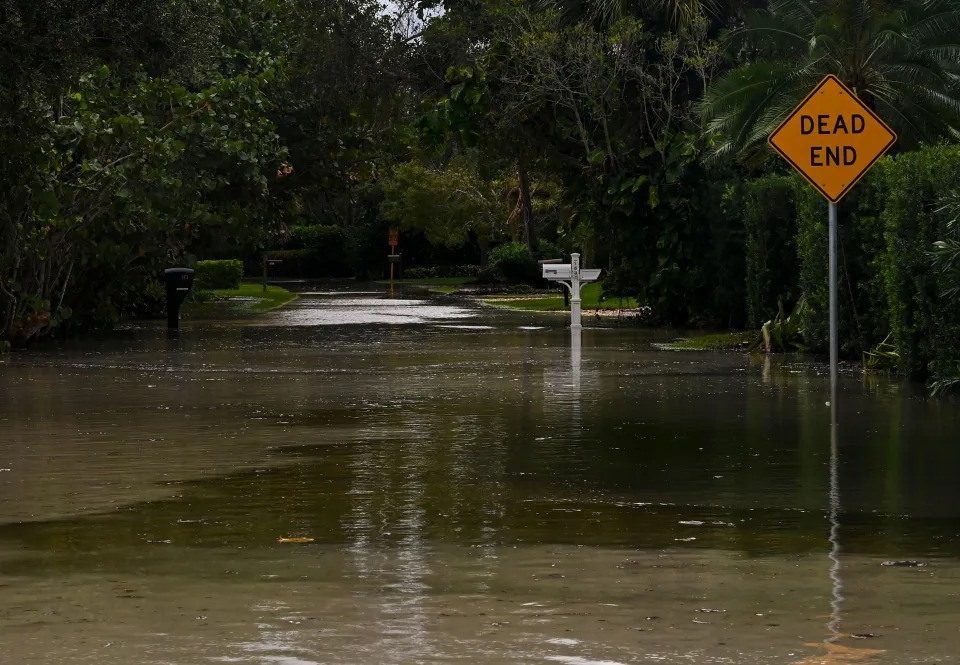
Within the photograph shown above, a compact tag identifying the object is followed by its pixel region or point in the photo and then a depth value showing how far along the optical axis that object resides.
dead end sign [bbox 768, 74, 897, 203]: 17.34
